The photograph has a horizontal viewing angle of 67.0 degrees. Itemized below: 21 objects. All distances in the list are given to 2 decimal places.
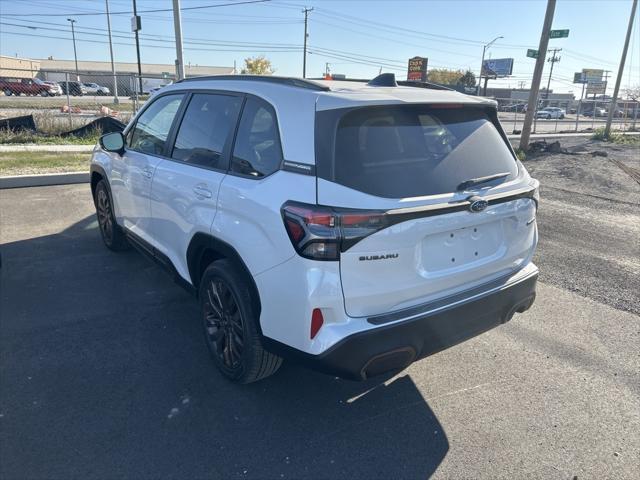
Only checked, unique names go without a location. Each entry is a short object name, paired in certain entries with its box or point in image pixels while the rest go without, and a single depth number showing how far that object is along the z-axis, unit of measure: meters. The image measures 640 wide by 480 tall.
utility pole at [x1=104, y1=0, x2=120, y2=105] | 42.84
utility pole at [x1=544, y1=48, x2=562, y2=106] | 70.12
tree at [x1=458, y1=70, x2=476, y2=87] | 87.12
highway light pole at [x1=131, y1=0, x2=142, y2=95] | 18.99
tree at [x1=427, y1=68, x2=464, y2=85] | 88.56
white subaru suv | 2.33
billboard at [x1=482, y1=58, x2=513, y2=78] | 76.25
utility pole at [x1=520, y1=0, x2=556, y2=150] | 13.98
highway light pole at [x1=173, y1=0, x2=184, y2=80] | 11.69
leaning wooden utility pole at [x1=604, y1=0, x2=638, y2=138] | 21.62
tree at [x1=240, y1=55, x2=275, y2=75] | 62.10
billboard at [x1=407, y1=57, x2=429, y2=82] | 32.40
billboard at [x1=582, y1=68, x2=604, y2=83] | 74.50
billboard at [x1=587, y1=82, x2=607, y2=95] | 64.69
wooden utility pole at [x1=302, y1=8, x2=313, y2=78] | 59.49
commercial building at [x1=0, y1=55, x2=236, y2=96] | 66.34
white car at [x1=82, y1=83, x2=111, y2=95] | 55.72
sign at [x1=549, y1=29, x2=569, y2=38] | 13.82
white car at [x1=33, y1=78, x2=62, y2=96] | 45.85
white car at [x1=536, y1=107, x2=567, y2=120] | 52.47
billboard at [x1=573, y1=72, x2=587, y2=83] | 55.32
